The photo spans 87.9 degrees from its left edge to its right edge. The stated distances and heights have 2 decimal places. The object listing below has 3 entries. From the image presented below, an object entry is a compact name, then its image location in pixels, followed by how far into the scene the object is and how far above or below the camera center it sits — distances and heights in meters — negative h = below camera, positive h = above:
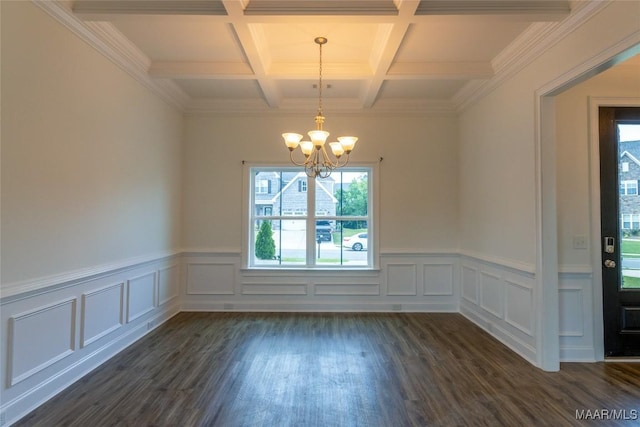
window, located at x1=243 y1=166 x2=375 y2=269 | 4.91 +0.05
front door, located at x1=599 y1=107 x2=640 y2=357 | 3.10 -0.06
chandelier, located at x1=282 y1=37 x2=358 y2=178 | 2.89 +0.74
